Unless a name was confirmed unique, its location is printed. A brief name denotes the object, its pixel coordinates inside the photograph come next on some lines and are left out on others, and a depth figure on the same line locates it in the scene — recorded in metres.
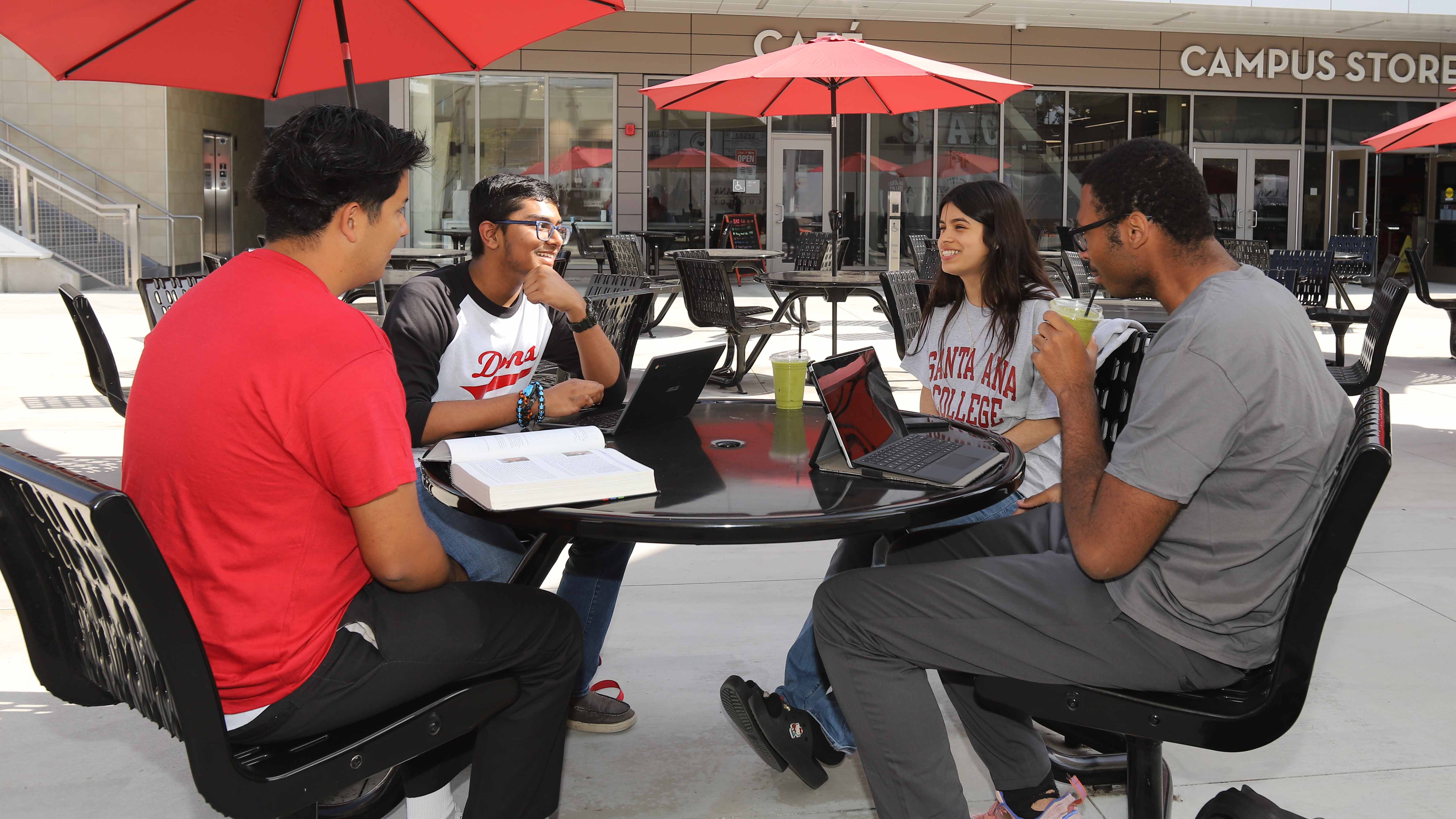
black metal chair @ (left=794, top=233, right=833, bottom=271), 11.89
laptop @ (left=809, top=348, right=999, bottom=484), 2.24
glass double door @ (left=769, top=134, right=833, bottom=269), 18.53
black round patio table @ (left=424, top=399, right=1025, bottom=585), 1.88
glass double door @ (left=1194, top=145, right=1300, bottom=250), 19.62
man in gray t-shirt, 1.78
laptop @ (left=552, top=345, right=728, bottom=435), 2.59
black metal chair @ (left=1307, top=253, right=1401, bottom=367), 6.91
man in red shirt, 1.65
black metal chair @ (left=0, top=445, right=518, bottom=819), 1.46
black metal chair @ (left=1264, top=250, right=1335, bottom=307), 8.80
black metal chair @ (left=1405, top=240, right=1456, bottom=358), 9.09
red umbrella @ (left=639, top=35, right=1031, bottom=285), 7.06
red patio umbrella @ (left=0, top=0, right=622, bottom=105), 3.21
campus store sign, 19.16
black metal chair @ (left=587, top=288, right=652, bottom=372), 4.11
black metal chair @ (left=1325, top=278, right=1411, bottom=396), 5.04
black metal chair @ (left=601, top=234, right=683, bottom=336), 11.16
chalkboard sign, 17.50
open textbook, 1.93
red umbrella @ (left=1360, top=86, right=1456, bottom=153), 7.35
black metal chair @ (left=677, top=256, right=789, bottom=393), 7.88
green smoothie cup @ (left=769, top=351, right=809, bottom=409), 2.94
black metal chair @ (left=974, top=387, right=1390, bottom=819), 1.66
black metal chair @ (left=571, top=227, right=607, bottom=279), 17.47
